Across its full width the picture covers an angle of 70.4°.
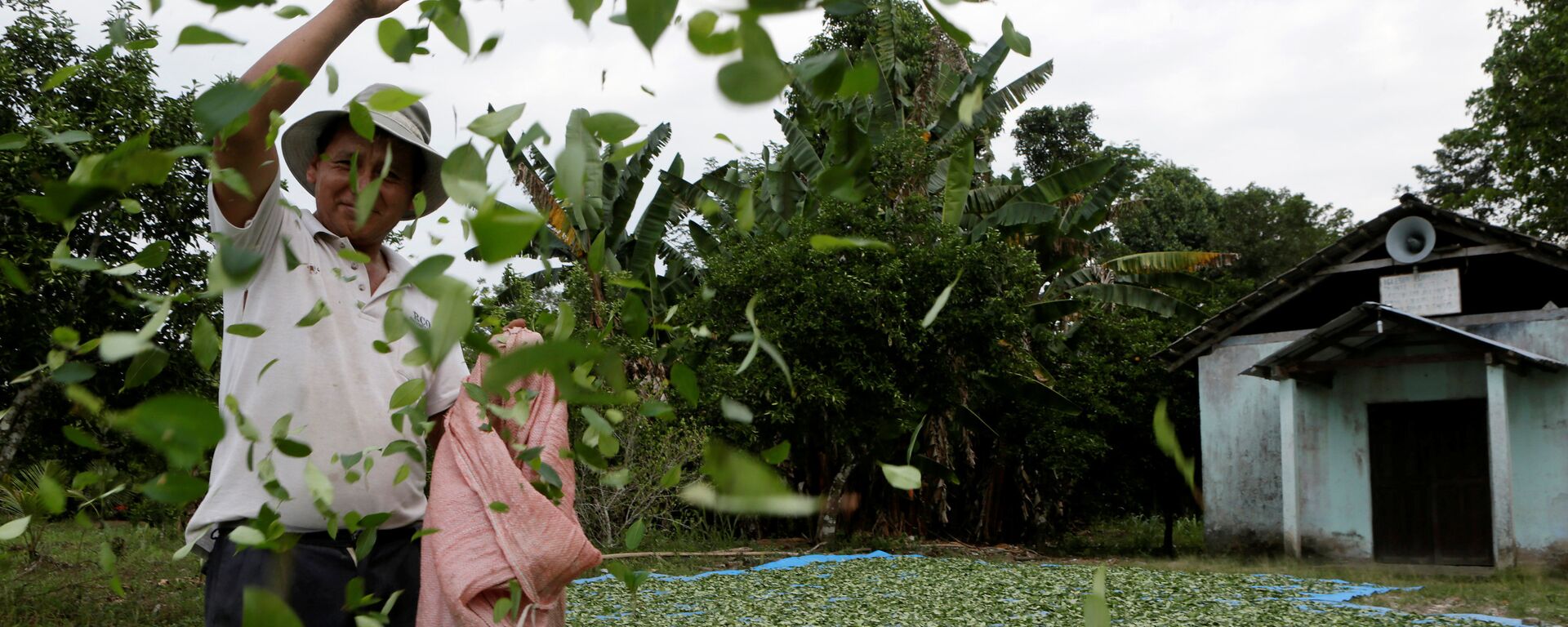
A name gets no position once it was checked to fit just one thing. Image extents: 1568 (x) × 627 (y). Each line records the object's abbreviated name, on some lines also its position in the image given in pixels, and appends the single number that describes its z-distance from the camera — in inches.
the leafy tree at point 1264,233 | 762.8
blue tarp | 228.1
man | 47.3
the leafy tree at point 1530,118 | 481.1
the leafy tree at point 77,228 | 167.0
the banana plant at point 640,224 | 378.3
